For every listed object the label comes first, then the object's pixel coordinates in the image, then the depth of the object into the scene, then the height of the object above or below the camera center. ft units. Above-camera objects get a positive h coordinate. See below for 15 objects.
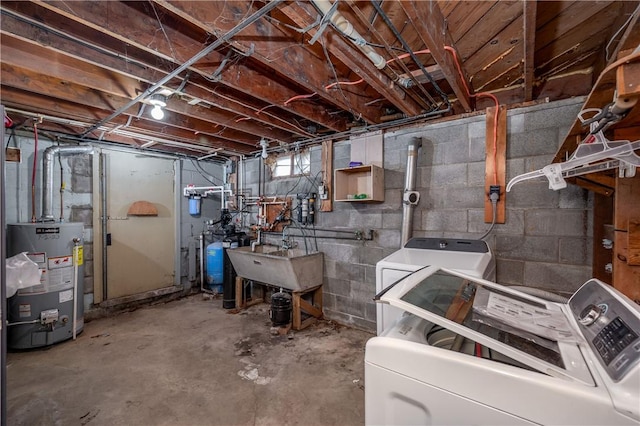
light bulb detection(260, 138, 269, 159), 12.03 +2.96
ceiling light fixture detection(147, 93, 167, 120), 7.42 +3.01
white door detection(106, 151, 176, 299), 12.39 -0.80
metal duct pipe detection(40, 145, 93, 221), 10.16 +1.02
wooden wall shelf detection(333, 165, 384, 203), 9.35 +1.05
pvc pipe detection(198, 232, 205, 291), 15.21 -2.86
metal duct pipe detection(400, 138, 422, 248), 8.84 +0.65
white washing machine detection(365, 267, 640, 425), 2.18 -1.43
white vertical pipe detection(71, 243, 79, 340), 9.70 -2.79
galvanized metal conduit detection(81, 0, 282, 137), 4.29 +3.11
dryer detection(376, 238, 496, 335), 6.10 -1.15
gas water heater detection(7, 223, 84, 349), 8.82 -2.70
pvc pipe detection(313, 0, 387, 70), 4.11 +3.07
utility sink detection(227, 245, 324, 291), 10.08 -2.26
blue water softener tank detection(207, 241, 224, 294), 14.26 -2.81
